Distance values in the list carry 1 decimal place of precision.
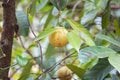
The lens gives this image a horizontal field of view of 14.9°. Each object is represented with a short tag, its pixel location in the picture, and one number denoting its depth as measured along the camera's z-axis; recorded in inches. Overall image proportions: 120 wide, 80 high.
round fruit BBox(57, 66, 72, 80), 63.7
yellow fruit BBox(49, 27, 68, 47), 58.3
